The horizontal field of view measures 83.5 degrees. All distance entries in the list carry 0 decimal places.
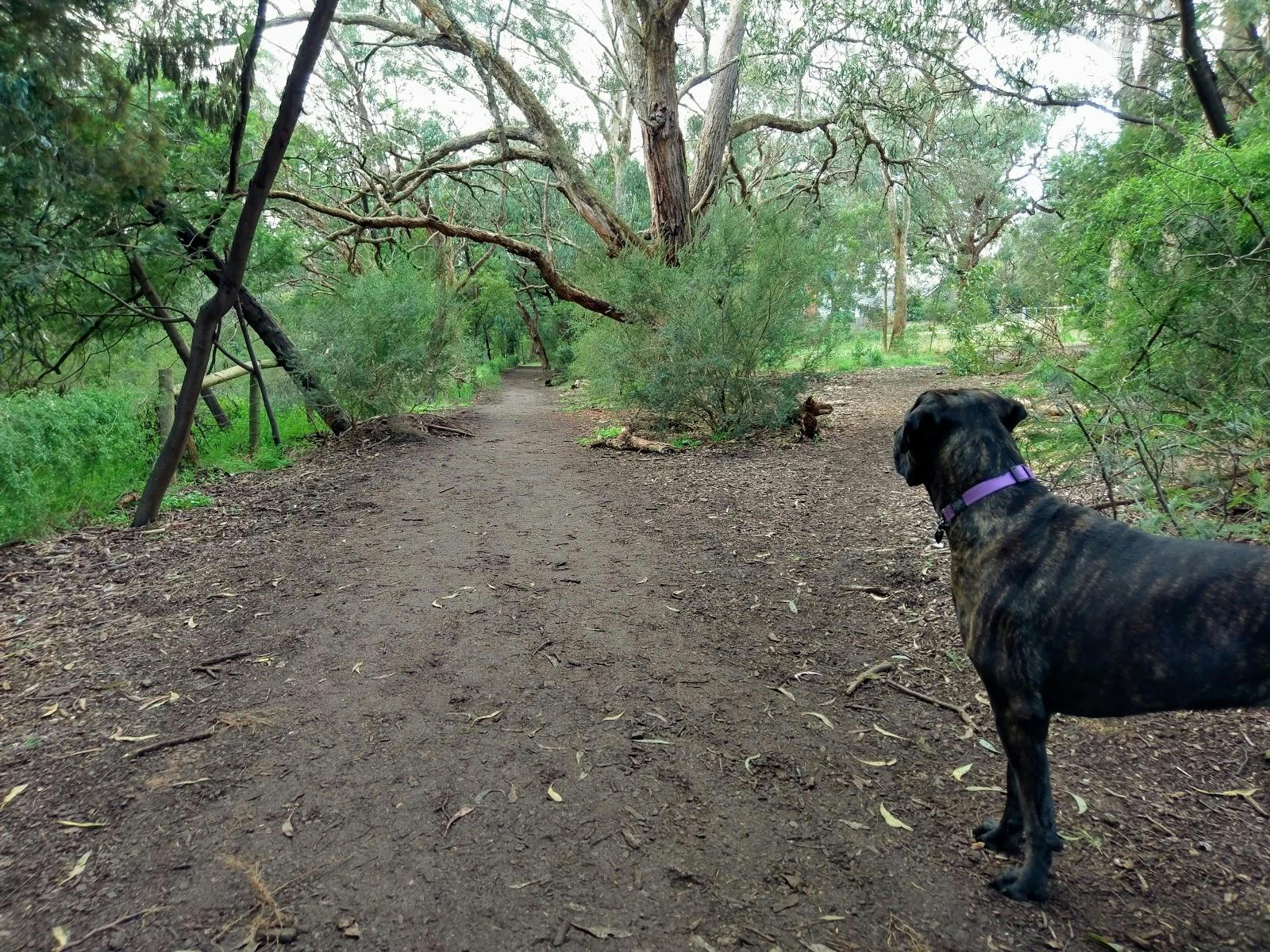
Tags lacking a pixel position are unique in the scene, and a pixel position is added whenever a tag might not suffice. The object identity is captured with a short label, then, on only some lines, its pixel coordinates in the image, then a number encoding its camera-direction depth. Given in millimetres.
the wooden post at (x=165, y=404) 8555
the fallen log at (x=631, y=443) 9992
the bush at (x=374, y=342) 11109
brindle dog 1955
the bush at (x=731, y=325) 9586
